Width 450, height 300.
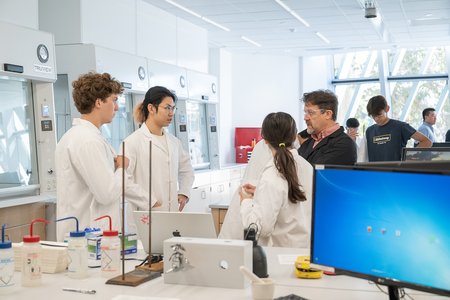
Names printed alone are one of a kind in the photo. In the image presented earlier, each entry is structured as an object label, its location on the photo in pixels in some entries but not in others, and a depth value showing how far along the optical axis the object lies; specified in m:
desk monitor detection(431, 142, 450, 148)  4.56
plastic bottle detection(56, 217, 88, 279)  2.06
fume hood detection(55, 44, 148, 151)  4.91
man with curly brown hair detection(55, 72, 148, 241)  2.65
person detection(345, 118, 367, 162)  7.98
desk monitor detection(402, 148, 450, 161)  2.84
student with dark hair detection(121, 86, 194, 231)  3.38
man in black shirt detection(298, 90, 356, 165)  3.24
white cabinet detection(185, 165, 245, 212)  6.50
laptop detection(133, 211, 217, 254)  2.28
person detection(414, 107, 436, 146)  8.24
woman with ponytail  2.42
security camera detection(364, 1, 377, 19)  6.43
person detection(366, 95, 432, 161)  4.93
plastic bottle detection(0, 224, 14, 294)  1.88
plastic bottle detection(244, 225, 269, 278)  2.01
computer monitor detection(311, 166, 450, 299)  1.47
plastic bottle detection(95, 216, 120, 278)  2.11
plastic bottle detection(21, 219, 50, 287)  1.96
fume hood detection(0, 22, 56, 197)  4.20
